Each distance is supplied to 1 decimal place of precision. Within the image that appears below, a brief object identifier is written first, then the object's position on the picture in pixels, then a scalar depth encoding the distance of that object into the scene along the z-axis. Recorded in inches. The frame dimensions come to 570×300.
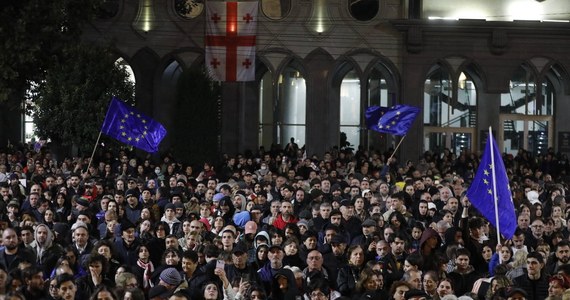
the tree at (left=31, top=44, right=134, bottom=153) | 1301.7
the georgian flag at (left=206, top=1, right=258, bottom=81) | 1496.1
